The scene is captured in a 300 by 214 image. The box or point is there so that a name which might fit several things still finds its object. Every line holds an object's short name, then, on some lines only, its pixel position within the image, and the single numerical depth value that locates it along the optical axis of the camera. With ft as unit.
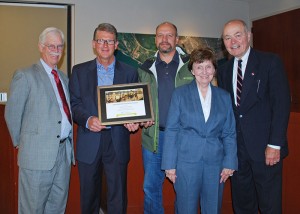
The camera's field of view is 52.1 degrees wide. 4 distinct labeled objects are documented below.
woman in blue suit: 6.92
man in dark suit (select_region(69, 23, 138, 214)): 7.61
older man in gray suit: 7.04
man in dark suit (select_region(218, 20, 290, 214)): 7.29
